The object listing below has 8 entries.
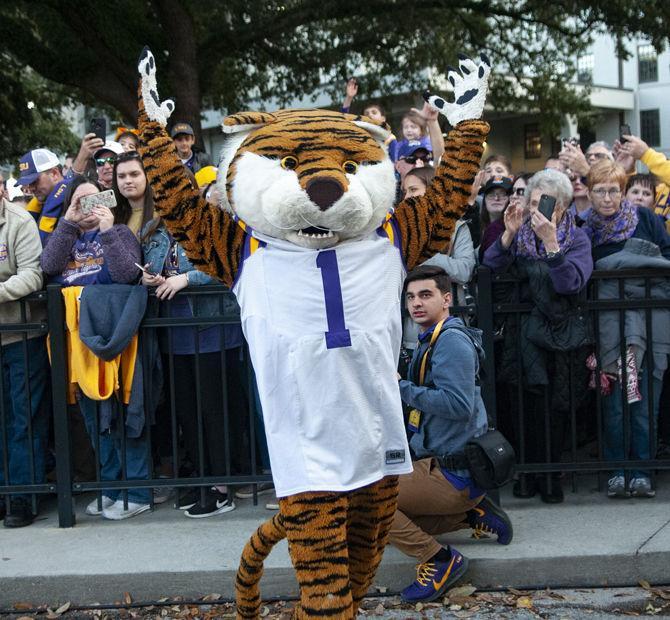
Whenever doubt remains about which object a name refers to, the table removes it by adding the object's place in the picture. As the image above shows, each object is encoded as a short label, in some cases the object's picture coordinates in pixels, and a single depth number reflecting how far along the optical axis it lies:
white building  34.00
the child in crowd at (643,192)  6.50
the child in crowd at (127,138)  7.36
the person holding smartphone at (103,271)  5.39
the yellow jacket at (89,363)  5.36
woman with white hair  5.21
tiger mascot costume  3.29
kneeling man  4.46
